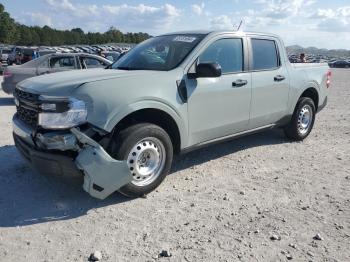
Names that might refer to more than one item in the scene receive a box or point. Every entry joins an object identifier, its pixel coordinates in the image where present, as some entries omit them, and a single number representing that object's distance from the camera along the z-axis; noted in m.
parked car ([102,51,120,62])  26.46
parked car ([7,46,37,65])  23.58
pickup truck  3.86
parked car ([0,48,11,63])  29.39
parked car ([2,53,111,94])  11.55
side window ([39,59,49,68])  11.76
